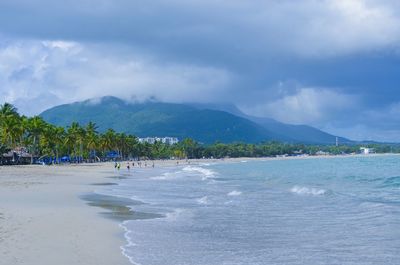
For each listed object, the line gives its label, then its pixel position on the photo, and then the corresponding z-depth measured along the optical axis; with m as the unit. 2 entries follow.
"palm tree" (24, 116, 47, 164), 99.31
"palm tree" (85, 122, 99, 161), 132.00
